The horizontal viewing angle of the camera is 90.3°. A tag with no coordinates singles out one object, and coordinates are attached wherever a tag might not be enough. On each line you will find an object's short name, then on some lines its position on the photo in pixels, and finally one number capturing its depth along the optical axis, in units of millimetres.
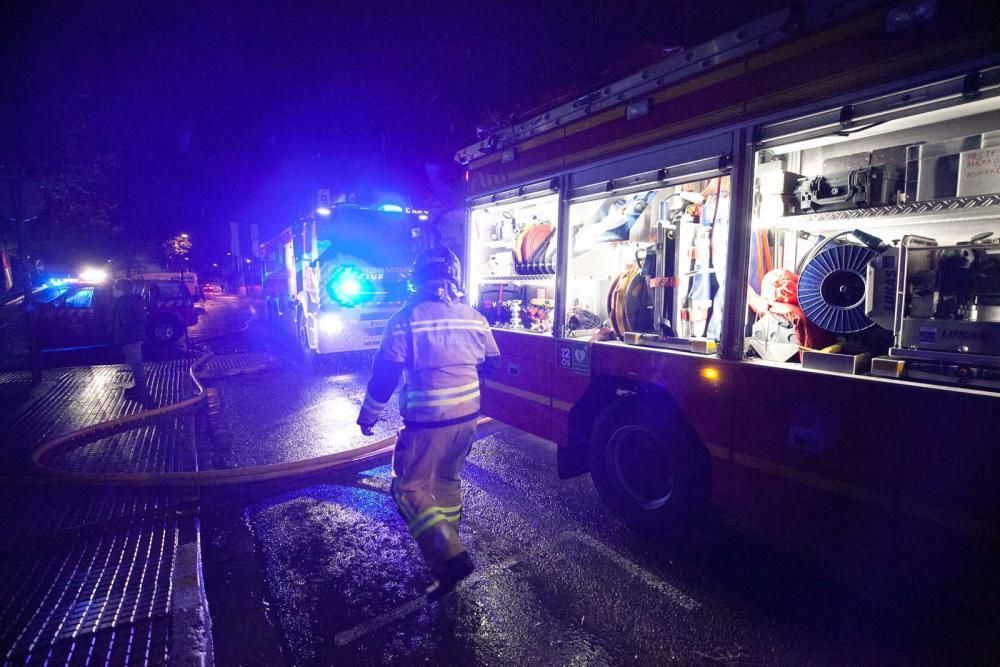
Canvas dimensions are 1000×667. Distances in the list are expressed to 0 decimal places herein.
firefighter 2799
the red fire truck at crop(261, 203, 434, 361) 8781
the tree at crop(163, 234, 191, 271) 31438
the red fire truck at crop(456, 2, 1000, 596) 2164
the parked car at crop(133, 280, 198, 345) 12070
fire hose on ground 3994
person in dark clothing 7168
